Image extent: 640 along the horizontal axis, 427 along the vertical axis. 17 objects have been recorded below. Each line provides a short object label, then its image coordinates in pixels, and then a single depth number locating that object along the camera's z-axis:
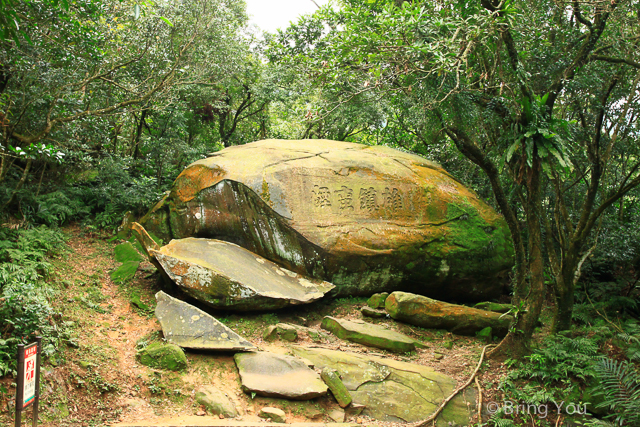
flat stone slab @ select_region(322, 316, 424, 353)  7.77
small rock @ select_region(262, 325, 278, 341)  7.42
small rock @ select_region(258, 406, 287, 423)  5.42
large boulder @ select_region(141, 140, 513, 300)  9.30
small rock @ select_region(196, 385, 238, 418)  5.35
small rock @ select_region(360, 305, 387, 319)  8.83
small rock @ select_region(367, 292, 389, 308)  9.14
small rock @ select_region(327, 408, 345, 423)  5.74
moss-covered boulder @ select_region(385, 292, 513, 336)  8.58
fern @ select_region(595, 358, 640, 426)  5.33
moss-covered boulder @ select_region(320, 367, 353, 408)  6.02
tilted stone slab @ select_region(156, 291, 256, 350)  6.47
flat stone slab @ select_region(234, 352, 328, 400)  5.82
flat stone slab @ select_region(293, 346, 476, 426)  6.14
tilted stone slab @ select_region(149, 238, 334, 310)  7.63
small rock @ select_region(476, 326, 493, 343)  8.52
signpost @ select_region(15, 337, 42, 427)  3.67
